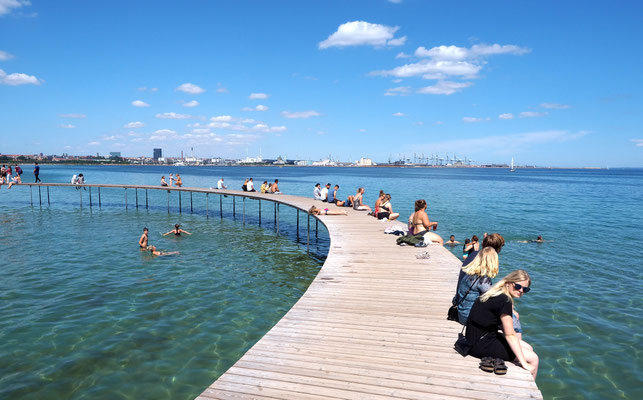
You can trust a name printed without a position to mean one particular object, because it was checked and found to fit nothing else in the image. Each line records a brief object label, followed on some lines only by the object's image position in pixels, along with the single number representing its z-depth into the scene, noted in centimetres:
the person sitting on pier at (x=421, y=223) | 1183
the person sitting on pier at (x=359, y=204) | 2049
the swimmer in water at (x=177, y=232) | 2062
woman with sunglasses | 447
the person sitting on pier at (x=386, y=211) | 1719
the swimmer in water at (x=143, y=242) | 1731
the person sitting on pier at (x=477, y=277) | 510
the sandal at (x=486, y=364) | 443
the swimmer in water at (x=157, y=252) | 1648
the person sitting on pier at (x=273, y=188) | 2863
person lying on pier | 1856
